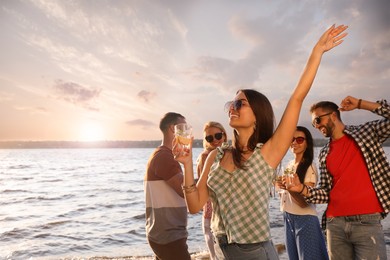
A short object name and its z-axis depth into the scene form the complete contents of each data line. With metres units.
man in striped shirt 4.16
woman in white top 4.36
